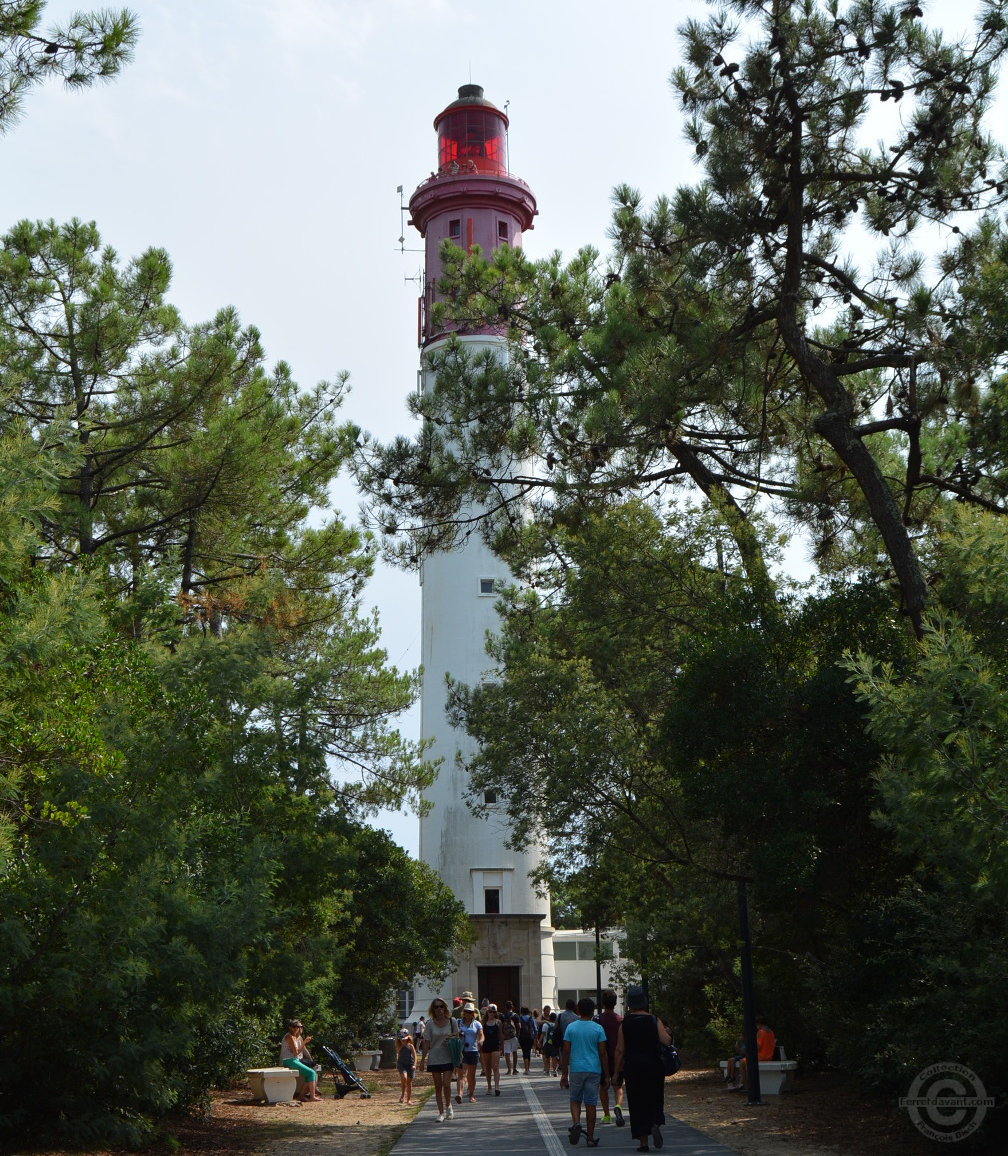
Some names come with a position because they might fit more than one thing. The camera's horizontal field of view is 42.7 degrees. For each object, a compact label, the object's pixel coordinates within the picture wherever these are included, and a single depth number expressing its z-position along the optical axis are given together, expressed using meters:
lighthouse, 39.09
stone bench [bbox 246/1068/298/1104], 18.47
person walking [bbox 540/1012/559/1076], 24.30
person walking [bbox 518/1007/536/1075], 30.43
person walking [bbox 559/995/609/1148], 12.80
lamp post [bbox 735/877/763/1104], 14.86
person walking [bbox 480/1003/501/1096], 21.03
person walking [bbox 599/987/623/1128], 15.05
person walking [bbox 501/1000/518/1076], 26.86
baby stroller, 20.61
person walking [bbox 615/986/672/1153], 11.48
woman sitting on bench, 19.02
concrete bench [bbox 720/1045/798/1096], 16.66
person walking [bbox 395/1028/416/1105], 20.30
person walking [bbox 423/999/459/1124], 16.44
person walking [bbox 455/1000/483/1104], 19.34
